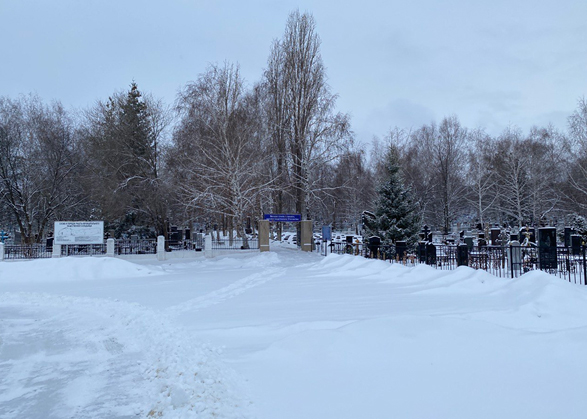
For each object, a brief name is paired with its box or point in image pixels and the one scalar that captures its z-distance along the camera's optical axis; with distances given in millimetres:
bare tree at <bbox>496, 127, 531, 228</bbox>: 41128
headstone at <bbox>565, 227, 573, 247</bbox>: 22297
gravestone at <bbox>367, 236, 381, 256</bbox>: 20500
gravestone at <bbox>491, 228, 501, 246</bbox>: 28250
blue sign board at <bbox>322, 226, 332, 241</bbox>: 32031
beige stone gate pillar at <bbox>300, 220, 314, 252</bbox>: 28920
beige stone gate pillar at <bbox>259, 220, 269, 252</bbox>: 27297
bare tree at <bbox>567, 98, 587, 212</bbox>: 34656
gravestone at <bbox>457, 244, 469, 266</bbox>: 15805
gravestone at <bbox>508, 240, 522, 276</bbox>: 14861
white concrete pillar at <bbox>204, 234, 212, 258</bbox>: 27223
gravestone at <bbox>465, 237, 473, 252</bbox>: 21047
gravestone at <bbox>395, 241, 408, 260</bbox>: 18906
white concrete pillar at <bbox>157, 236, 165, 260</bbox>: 26019
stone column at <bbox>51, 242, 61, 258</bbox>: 23750
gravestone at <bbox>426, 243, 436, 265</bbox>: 17531
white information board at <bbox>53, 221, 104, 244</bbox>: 24109
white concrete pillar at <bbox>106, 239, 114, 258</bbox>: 24766
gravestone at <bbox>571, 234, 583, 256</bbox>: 17977
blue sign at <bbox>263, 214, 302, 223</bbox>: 26688
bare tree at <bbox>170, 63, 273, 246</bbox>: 27359
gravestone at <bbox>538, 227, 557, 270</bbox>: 13966
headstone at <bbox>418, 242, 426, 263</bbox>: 17812
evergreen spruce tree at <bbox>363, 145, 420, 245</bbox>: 23078
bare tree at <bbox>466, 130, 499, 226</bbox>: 47188
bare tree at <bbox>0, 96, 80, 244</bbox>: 30891
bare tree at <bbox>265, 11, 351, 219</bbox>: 30141
